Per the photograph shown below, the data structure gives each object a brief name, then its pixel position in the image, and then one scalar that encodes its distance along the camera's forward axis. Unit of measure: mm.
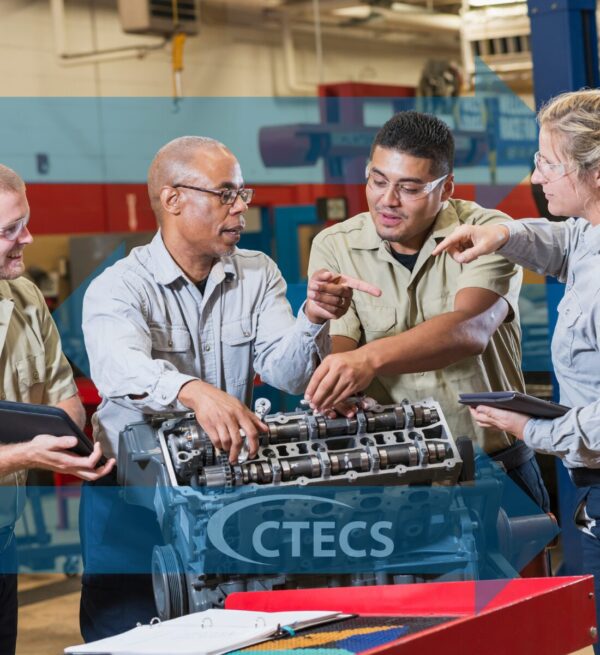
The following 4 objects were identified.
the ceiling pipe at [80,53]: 7699
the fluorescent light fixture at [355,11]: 9766
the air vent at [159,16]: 7723
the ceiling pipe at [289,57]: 9328
